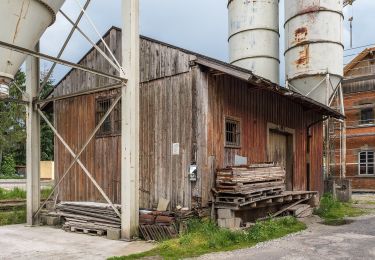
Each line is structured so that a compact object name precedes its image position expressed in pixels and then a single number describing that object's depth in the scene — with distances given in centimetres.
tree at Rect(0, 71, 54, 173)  3447
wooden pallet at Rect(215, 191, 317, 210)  985
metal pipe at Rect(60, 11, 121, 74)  994
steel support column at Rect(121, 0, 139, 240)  945
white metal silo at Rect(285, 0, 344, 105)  1989
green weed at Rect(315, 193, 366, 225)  1276
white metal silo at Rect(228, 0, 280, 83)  2045
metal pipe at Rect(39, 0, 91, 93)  1078
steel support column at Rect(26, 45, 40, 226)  1194
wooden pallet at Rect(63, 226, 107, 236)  1010
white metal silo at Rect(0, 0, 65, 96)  861
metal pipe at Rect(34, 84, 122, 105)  979
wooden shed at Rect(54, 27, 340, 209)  1030
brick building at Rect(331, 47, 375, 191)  2677
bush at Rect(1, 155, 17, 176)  3847
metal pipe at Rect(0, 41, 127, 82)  811
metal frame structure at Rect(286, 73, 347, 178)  1993
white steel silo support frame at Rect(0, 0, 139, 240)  944
